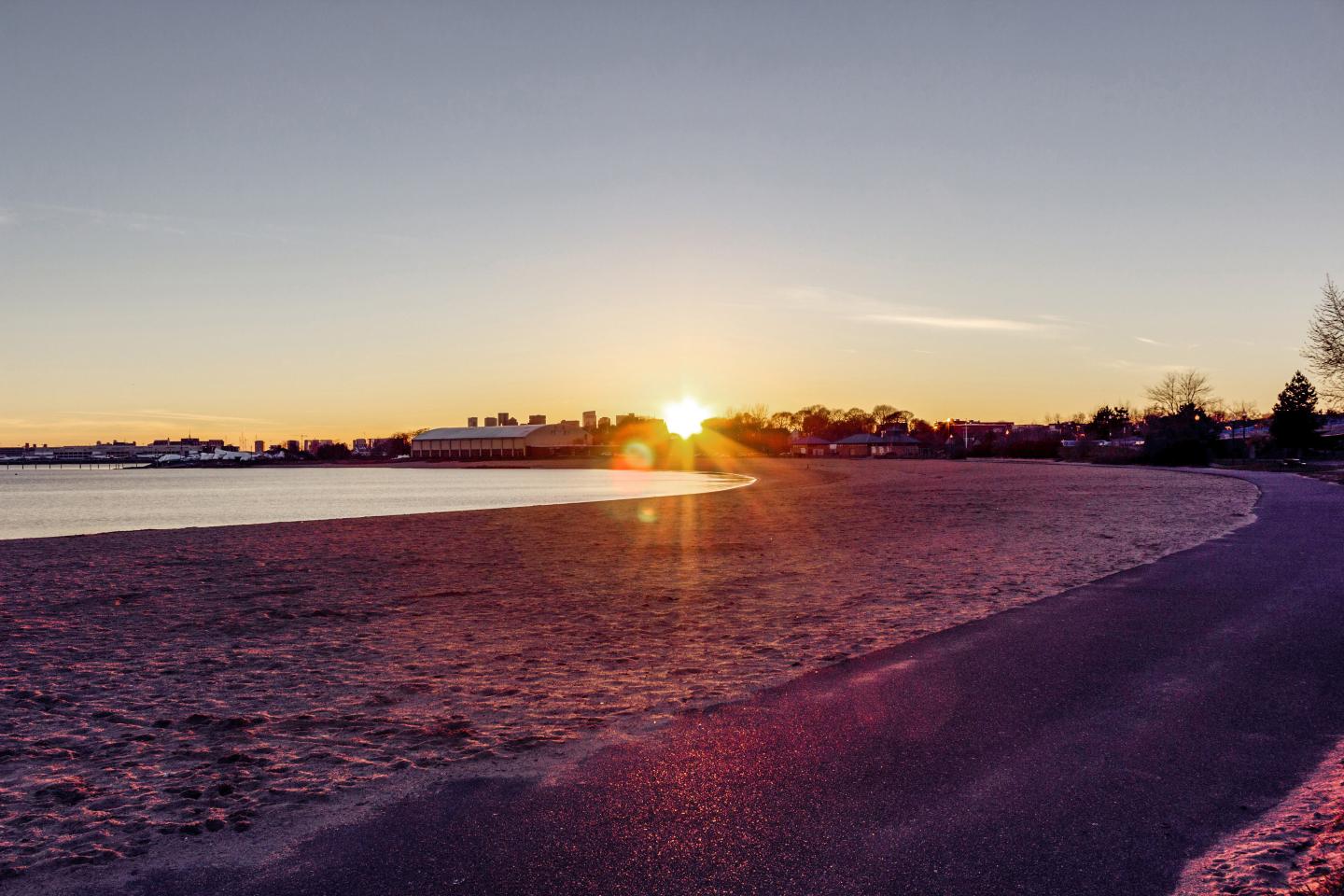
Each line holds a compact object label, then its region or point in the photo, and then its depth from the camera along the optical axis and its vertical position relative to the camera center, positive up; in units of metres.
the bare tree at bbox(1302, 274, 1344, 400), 34.72 +4.11
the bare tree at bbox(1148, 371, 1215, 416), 114.69 +6.56
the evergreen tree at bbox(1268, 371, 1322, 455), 81.44 +2.42
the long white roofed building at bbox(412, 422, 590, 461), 175.25 +1.95
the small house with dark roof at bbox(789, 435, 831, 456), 176.88 +0.28
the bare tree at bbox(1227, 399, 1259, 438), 142.44 +4.50
